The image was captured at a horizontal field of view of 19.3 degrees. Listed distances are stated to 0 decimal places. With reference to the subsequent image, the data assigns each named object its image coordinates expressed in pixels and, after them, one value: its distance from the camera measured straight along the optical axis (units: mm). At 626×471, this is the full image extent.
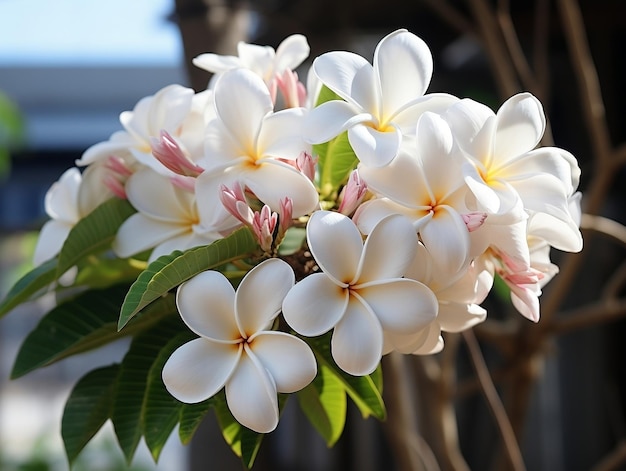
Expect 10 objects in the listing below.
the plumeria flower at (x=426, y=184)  822
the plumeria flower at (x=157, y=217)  903
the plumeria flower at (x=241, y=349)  808
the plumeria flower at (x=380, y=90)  840
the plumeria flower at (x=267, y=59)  937
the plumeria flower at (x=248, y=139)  856
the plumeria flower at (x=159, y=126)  907
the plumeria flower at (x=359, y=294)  805
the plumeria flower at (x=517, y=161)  832
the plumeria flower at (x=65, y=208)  946
